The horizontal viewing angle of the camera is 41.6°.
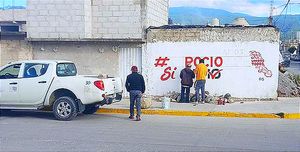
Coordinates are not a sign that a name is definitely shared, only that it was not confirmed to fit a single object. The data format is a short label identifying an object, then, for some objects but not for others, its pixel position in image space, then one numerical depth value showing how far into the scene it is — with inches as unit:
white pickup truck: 461.4
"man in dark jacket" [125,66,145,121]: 470.3
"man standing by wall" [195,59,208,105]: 589.6
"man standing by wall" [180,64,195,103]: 603.8
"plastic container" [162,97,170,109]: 550.6
